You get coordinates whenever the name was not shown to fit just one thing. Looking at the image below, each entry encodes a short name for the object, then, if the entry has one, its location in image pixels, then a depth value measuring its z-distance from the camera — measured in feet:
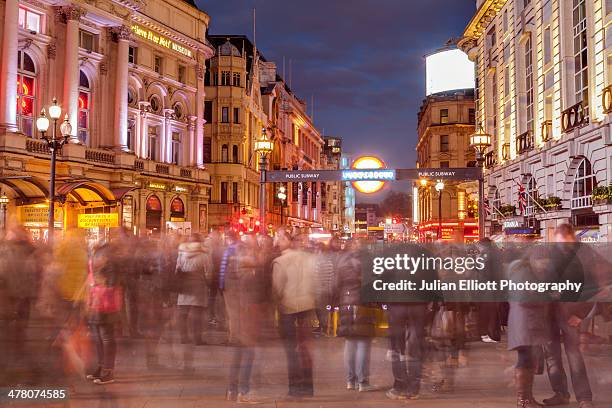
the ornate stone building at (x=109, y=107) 106.22
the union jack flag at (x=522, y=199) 113.29
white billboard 268.41
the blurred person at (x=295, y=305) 30.12
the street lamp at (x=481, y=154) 79.82
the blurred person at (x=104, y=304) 30.35
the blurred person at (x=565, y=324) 27.94
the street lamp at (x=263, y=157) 83.92
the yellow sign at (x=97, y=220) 93.40
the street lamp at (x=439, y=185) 124.16
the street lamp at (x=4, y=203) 96.68
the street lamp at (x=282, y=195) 153.48
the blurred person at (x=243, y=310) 28.73
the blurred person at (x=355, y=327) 30.42
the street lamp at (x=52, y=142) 73.67
